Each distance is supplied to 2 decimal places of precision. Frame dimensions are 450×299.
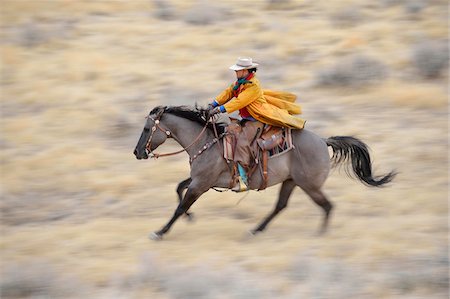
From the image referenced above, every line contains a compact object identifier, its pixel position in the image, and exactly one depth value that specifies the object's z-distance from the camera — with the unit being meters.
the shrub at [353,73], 30.95
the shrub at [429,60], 31.36
